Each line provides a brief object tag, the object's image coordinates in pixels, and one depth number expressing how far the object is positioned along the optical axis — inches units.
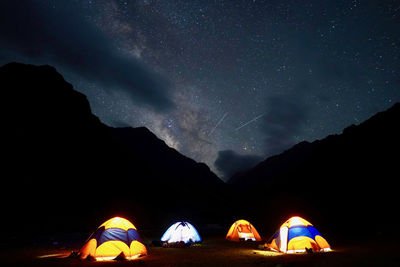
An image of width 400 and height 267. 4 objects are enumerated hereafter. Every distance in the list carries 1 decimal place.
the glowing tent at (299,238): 487.8
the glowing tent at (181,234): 647.1
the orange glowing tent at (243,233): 818.8
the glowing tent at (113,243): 411.2
